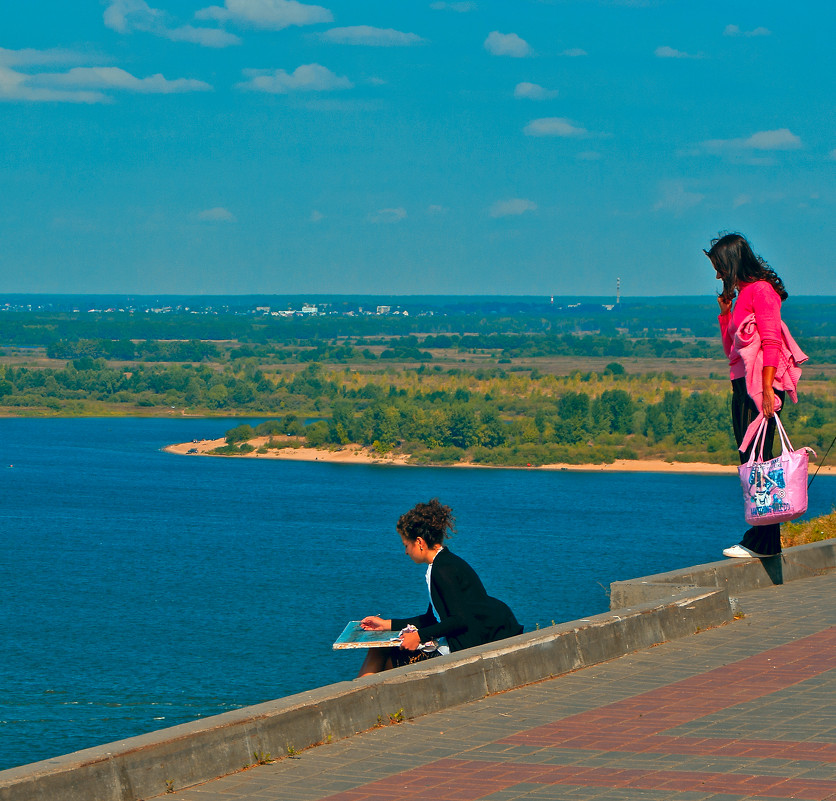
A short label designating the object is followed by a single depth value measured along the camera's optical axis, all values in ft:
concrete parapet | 38.93
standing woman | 67.26
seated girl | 52.26
